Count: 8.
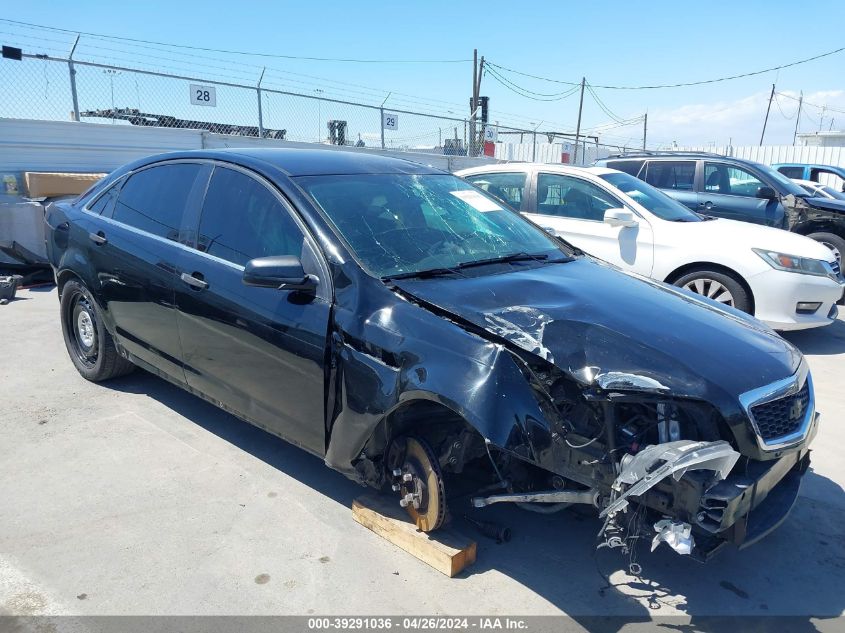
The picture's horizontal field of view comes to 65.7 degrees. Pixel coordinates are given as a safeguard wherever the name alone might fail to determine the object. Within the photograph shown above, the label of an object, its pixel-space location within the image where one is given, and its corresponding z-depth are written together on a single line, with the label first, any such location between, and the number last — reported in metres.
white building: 46.69
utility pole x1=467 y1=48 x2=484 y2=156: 27.15
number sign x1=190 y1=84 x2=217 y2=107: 12.26
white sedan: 6.12
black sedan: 2.46
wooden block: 2.86
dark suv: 8.76
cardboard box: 9.23
